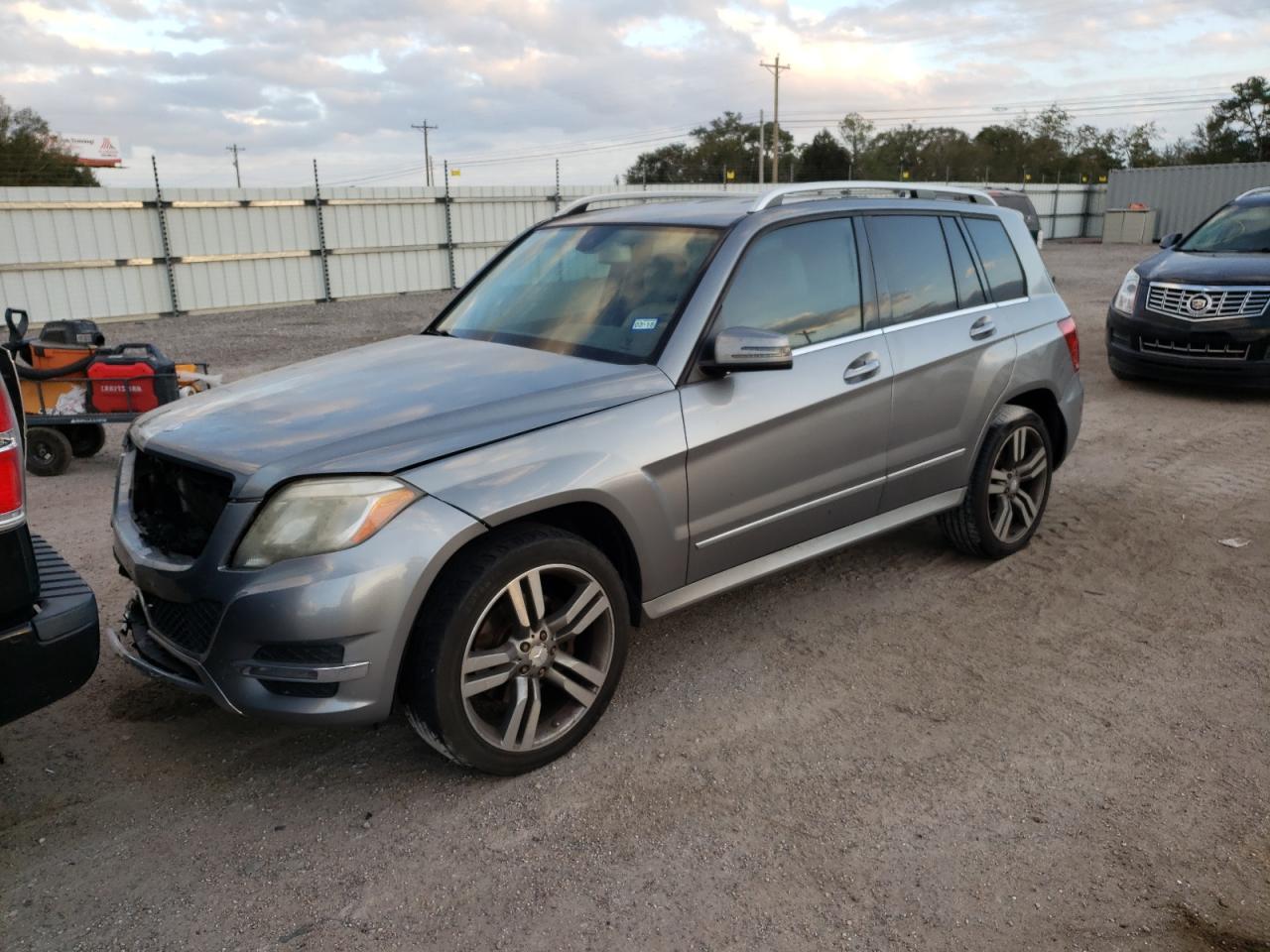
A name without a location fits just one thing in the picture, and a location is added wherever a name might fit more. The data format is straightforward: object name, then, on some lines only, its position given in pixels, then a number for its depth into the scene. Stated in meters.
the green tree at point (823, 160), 62.83
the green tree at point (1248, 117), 62.63
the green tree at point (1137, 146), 72.69
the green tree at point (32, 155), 26.80
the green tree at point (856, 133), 80.88
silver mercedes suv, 2.78
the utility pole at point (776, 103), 63.59
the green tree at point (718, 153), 69.28
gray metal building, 31.80
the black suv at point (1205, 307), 8.43
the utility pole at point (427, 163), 70.31
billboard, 73.25
